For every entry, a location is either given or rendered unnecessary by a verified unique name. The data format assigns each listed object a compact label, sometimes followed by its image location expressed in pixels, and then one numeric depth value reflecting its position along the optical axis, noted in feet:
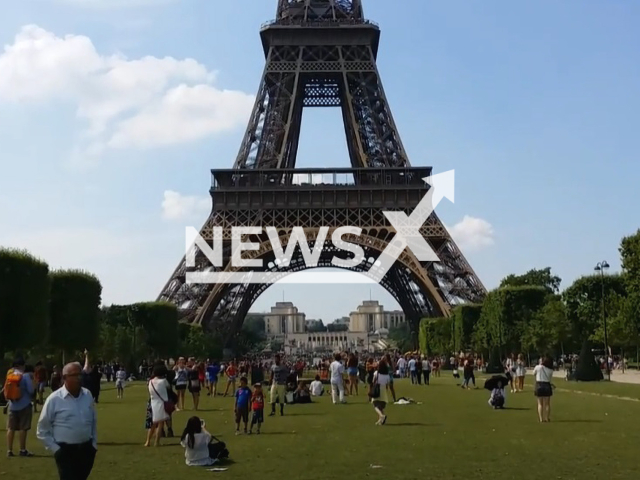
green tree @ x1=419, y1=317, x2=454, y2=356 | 240.12
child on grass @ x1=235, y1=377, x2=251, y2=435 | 64.75
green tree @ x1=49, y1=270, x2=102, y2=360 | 166.20
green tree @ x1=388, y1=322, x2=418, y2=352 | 467.11
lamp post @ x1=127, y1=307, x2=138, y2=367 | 217.97
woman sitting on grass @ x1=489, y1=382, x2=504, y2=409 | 85.15
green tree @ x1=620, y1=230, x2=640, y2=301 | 145.89
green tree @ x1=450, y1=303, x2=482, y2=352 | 220.02
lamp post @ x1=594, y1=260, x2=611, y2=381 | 164.68
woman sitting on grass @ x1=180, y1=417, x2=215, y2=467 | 48.55
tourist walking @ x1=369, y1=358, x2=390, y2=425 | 69.56
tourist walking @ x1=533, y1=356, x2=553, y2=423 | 68.49
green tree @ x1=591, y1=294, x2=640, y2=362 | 150.92
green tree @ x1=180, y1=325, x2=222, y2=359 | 223.51
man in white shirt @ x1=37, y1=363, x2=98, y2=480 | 29.14
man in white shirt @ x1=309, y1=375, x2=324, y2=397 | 119.03
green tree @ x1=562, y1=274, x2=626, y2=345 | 208.44
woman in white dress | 57.47
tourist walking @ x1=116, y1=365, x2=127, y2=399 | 123.85
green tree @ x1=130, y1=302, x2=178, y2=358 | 210.38
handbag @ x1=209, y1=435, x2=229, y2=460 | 49.52
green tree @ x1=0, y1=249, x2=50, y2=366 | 131.23
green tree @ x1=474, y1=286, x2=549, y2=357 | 209.36
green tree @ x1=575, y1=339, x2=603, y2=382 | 145.59
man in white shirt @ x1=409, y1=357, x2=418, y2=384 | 147.21
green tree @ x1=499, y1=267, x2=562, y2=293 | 353.10
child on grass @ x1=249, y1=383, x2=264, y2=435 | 66.74
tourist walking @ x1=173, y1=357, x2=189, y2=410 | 88.89
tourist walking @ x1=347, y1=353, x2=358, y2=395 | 116.94
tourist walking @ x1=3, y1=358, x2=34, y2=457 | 53.78
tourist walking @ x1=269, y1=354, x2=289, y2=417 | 85.56
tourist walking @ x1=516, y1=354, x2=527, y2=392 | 122.93
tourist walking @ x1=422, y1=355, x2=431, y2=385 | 148.05
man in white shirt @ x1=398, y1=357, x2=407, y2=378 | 188.30
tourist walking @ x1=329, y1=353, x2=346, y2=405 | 97.45
